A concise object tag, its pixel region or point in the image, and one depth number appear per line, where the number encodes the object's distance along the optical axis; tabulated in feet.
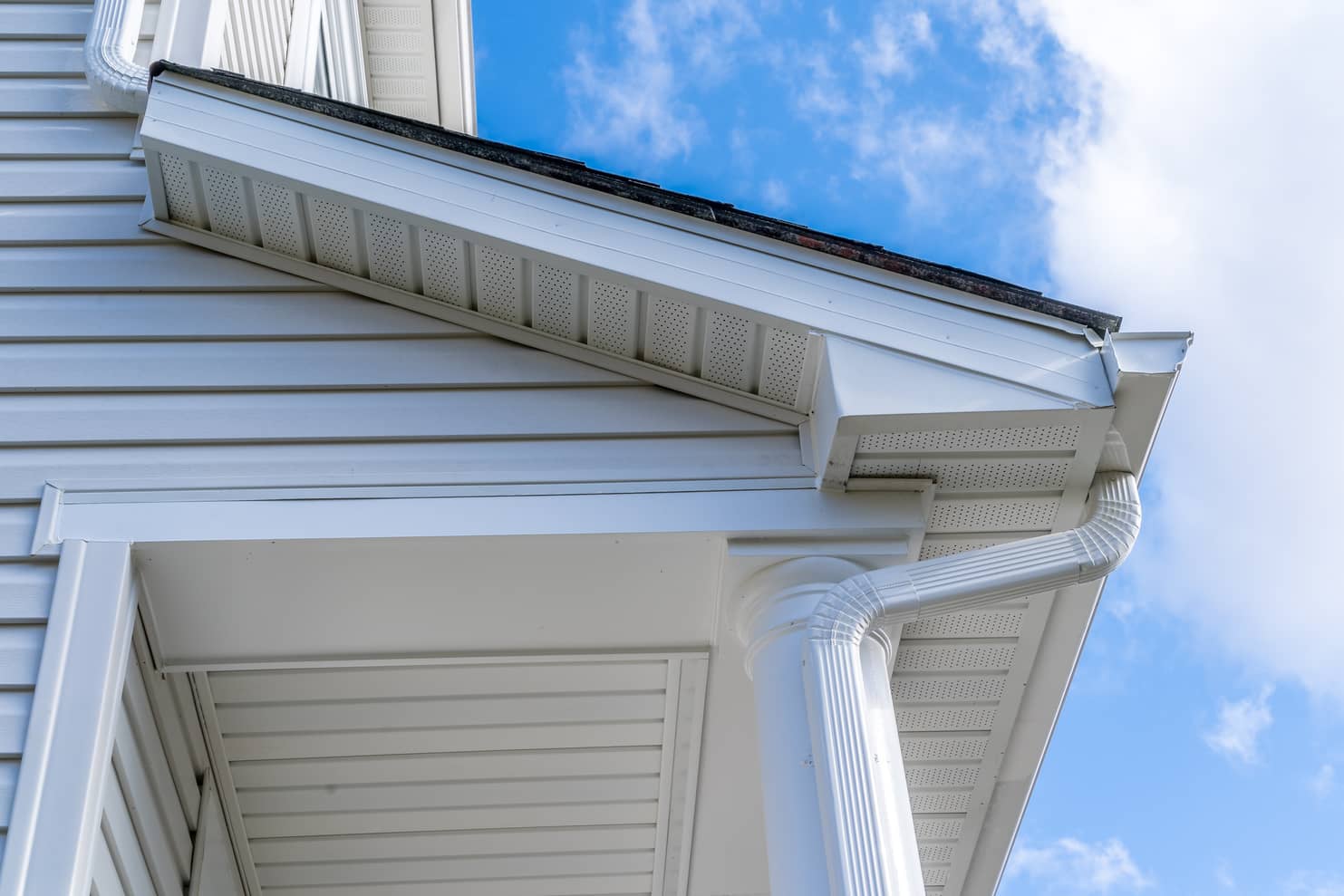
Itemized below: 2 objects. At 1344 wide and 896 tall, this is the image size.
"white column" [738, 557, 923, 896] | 11.07
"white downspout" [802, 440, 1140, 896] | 10.93
